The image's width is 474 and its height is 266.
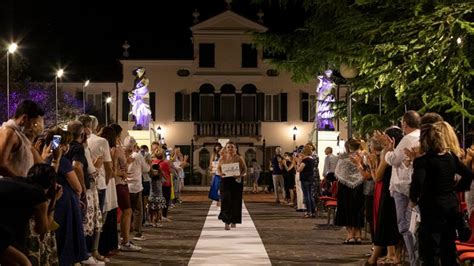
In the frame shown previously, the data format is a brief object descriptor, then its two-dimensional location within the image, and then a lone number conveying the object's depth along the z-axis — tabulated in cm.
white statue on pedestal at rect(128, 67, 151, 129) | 2855
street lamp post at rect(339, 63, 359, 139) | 1767
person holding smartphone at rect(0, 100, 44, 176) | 834
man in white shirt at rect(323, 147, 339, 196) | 2202
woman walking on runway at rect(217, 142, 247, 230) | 1958
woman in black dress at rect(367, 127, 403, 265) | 1223
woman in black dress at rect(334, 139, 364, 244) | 1609
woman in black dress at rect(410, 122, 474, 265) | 903
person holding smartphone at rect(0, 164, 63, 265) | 651
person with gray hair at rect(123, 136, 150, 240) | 1577
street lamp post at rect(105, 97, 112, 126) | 5361
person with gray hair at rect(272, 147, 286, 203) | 3262
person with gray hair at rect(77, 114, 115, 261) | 1212
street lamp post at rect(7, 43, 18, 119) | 2422
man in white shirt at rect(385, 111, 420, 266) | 1092
